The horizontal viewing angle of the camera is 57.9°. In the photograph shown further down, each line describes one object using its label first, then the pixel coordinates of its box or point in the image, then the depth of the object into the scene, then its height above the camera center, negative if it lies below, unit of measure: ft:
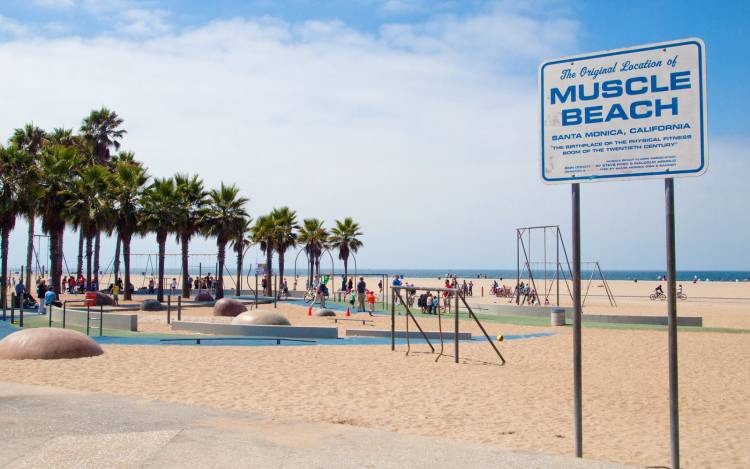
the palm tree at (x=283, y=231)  171.73 +7.45
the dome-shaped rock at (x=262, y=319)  66.44 -5.85
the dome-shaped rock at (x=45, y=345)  42.88 -5.56
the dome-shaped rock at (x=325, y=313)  93.45 -7.33
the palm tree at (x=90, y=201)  111.45 +9.92
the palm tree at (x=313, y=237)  185.07 +6.35
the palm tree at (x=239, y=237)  140.67 +4.79
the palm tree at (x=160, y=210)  126.41 +9.26
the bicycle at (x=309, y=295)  129.88 -6.95
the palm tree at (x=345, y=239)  190.49 +5.86
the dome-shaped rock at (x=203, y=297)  118.61 -6.62
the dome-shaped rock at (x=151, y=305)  98.84 -6.72
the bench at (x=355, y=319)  84.02 -7.72
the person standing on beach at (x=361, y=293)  104.99 -5.25
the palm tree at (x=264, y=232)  165.81 +6.92
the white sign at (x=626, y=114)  18.53 +4.20
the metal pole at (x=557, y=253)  110.63 +1.19
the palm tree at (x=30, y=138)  143.64 +26.01
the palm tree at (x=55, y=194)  107.45 +10.51
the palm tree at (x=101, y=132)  165.78 +31.40
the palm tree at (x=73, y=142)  153.07 +27.02
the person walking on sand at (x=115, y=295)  105.77 -6.00
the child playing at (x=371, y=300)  101.81 -6.02
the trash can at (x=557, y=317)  85.56 -7.17
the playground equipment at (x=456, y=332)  49.37 -5.65
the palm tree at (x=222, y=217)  137.08 +8.66
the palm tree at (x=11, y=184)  94.89 +10.68
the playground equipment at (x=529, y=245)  115.85 +2.64
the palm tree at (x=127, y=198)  122.72 +11.16
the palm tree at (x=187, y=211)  131.54 +9.54
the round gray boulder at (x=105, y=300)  92.67 -5.86
